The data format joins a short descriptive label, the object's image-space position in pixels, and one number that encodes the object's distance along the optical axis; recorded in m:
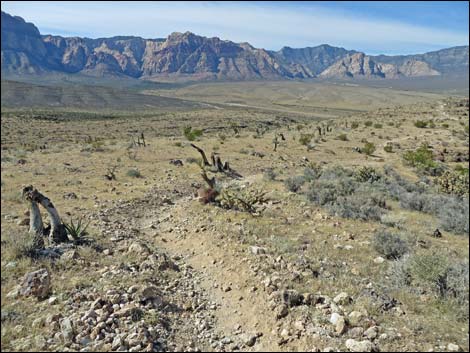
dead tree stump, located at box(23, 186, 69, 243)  7.14
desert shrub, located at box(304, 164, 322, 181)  15.07
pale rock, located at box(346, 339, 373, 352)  4.84
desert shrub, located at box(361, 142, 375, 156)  23.83
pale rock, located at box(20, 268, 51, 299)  5.43
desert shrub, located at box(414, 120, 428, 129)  34.75
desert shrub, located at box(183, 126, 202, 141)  30.48
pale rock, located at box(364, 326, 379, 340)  5.09
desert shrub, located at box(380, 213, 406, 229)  10.34
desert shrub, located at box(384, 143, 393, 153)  24.94
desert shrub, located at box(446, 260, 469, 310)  5.93
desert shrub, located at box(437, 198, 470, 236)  10.05
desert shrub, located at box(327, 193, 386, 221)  10.75
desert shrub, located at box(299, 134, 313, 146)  27.28
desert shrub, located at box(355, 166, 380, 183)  15.45
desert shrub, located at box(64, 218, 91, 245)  7.66
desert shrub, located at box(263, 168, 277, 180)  15.71
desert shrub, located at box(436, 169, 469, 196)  14.57
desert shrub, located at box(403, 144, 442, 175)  19.50
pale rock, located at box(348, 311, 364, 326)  5.39
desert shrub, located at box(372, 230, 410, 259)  8.04
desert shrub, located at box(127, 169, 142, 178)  16.22
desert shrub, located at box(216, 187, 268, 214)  11.10
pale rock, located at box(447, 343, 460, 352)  4.84
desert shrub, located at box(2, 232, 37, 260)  6.27
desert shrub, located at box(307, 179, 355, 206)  12.02
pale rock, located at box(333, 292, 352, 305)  5.94
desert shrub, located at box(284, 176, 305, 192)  13.82
